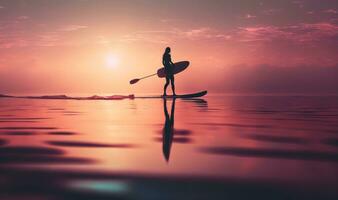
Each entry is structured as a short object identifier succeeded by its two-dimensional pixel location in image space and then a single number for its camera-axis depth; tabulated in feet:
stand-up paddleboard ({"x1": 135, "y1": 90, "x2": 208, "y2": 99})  75.91
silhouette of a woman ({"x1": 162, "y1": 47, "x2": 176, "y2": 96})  65.77
